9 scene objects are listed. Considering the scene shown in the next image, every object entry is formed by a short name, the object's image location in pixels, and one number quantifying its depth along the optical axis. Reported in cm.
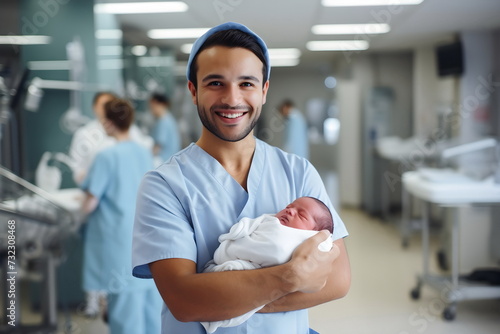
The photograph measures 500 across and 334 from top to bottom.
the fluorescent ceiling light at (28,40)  226
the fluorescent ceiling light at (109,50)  241
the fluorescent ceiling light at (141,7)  214
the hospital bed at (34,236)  175
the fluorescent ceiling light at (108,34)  236
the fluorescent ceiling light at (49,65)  227
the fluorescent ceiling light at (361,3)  206
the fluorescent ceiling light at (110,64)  244
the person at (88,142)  211
